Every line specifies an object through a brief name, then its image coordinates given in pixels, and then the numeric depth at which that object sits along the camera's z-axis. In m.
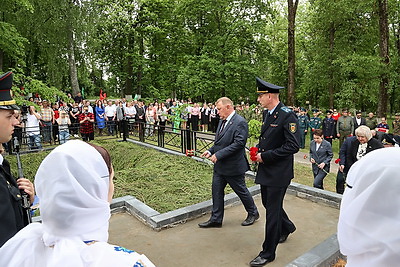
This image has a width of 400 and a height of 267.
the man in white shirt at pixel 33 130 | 11.28
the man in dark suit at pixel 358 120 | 12.41
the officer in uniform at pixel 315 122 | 14.66
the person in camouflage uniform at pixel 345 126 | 12.42
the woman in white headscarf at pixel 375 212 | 1.15
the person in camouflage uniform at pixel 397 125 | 9.35
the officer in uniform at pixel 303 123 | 14.39
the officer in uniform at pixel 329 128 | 13.20
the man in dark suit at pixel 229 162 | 4.66
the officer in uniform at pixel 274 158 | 3.68
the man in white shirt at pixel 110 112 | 14.86
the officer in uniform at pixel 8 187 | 1.94
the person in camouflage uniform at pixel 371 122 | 12.97
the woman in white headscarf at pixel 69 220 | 1.18
